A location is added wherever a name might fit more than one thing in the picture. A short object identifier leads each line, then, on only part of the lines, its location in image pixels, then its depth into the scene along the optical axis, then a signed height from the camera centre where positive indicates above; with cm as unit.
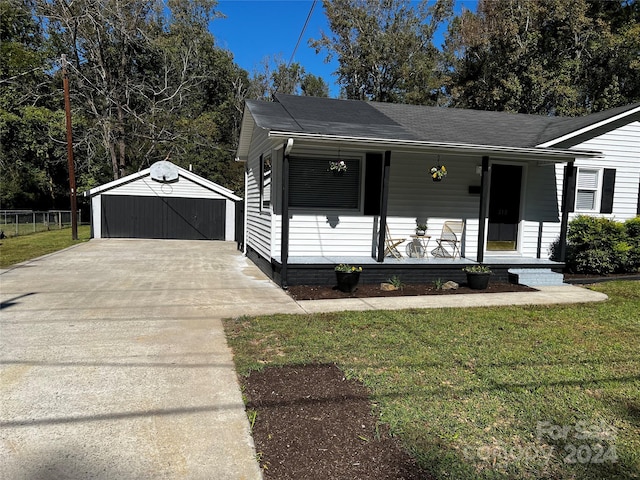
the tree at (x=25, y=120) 2427 +459
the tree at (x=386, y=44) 2594 +1073
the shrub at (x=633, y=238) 864 -34
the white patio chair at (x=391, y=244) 819 -63
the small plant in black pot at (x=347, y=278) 672 -108
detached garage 1714 -11
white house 747 +66
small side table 855 -70
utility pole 1578 +153
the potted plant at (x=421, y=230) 827 -32
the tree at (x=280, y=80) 3441 +1096
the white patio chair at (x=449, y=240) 866 -52
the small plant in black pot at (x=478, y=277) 731 -108
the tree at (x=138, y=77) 2269 +803
